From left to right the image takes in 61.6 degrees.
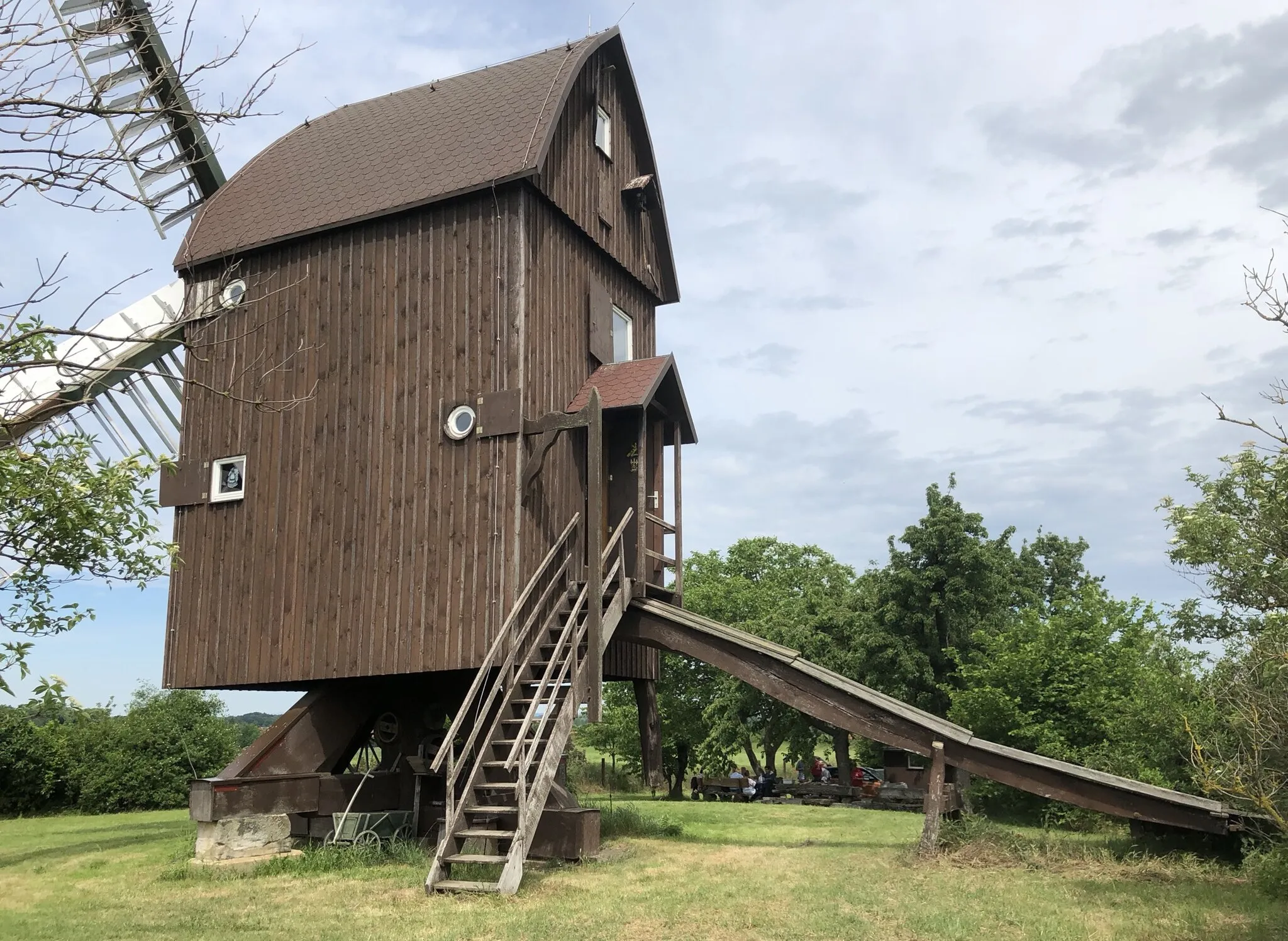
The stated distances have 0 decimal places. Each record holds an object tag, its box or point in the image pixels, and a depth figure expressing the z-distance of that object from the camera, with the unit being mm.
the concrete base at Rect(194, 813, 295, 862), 12312
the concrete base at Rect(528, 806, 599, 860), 11625
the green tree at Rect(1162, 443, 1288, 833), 7480
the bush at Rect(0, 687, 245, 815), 25297
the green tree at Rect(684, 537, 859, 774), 32594
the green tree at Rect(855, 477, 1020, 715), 28906
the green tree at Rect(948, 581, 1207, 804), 15250
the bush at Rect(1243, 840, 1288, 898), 8992
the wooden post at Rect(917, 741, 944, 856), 11906
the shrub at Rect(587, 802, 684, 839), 14539
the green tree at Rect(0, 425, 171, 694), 7242
